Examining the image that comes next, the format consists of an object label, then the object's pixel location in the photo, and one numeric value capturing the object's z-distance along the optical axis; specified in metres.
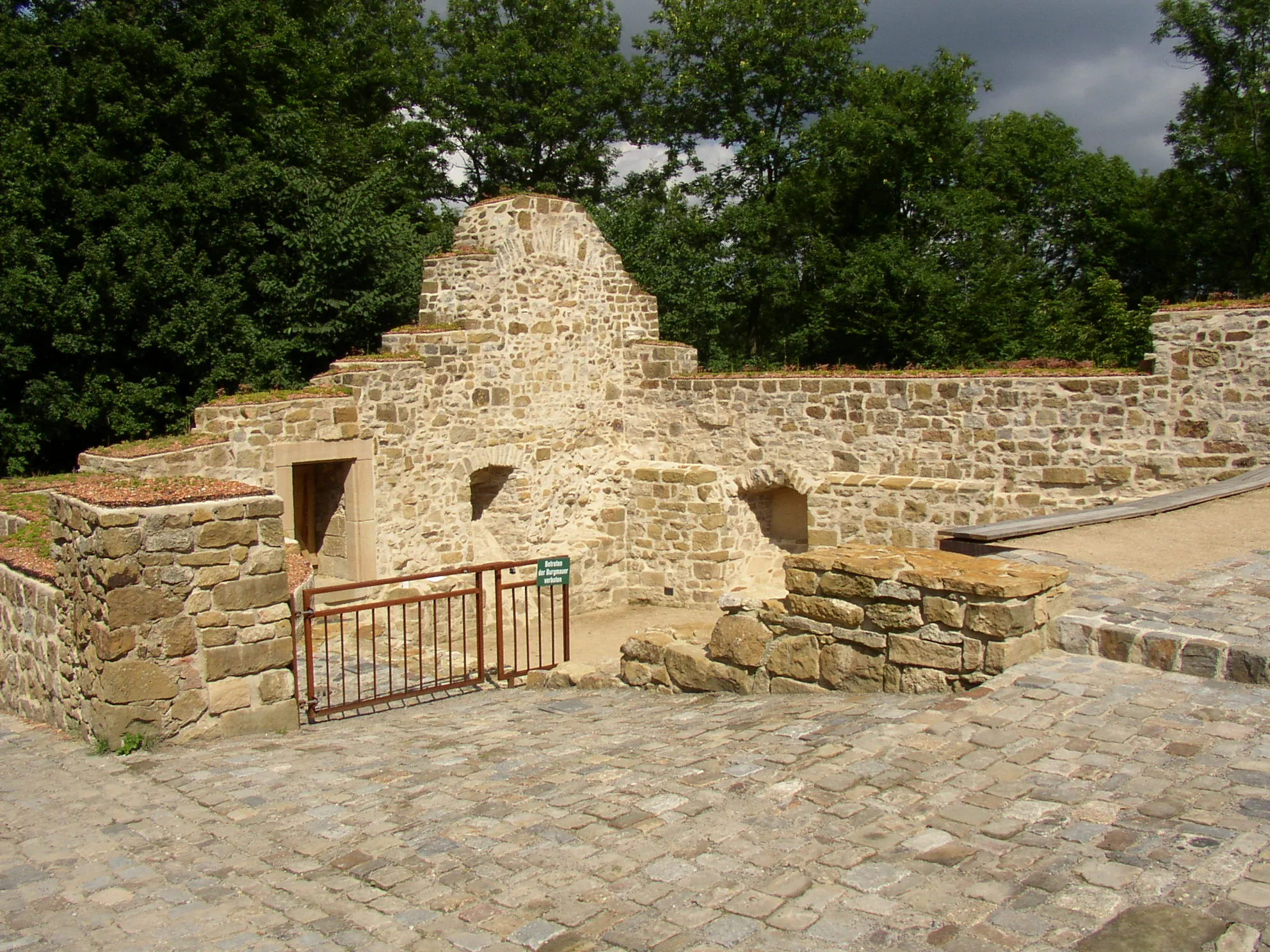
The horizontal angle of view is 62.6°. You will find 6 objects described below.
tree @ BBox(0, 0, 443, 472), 15.18
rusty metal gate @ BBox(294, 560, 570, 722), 8.27
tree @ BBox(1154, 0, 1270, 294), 23.31
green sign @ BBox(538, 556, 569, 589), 9.90
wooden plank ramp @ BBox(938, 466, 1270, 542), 7.89
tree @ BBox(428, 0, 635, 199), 26.92
